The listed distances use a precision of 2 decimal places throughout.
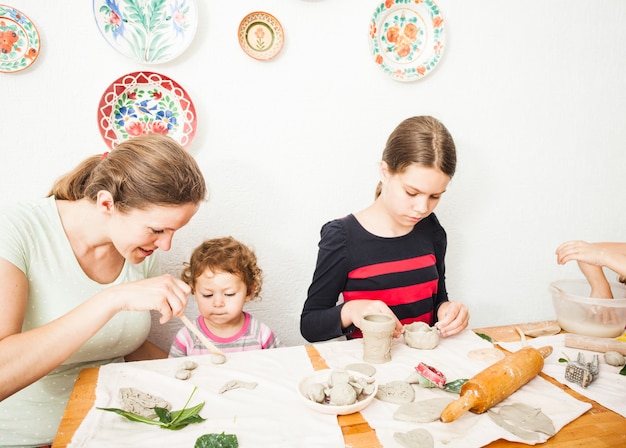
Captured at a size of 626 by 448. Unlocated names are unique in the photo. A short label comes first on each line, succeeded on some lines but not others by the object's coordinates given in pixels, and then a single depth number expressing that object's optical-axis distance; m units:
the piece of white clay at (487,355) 1.14
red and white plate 1.62
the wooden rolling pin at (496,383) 0.85
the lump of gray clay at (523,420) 0.83
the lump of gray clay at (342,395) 0.89
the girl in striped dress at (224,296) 1.52
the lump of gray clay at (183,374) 1.05
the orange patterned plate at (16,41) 1.49
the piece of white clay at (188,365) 1.11
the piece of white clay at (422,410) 0.87
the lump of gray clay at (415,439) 0.79
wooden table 0.81
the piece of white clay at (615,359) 1.12
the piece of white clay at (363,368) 1.07
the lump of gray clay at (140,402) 0.91
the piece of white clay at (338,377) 0.93
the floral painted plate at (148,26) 1.56
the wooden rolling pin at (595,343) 1.20
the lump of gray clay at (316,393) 0.91
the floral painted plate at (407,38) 1.83
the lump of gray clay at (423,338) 1.21
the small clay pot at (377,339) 1.09
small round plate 1.70
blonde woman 0.99
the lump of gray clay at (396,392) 0.95
